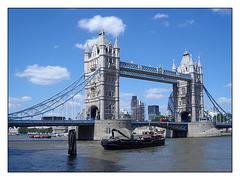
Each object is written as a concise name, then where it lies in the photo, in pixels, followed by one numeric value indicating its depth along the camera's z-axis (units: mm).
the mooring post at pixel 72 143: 30016
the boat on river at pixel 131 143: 36697
